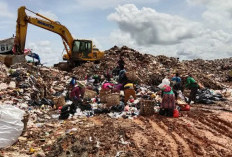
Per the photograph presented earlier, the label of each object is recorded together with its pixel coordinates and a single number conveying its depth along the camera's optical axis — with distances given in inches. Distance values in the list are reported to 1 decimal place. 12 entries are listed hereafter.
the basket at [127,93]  393.4
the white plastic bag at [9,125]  214.0
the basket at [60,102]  378.0
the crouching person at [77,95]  345.7
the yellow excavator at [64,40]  608.1
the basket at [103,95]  400.5
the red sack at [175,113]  313.3
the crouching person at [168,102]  314.9
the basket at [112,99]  357.1
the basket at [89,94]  433.0
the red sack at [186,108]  352.8
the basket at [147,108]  323.9
